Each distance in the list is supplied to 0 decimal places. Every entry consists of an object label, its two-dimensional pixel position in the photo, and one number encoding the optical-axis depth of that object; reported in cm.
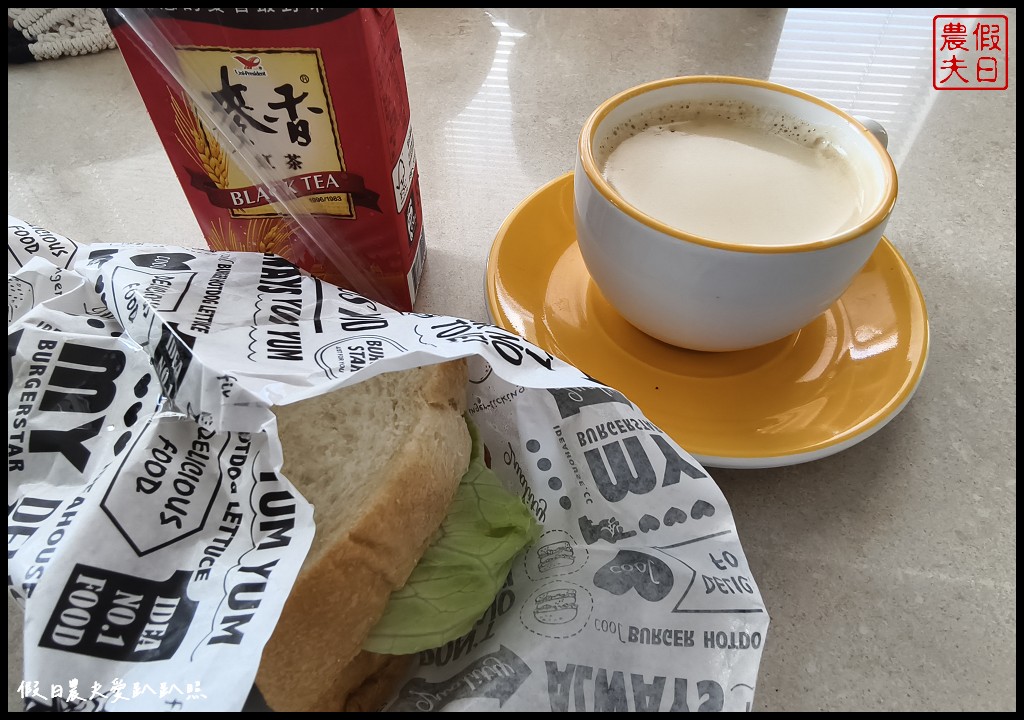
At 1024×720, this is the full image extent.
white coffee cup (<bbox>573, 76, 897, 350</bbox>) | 20
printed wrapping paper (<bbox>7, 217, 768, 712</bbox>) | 16
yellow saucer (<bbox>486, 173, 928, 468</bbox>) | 22
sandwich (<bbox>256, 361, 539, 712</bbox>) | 17
